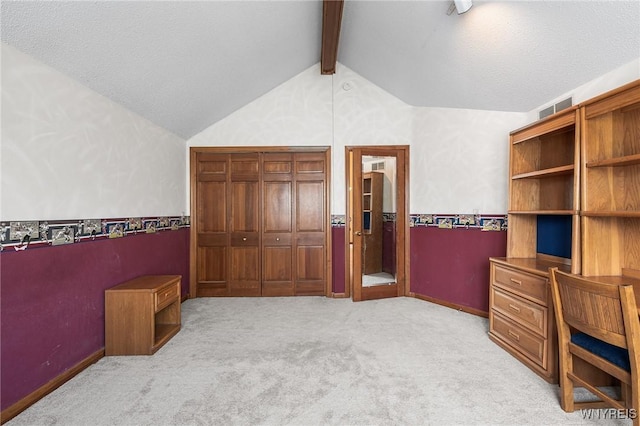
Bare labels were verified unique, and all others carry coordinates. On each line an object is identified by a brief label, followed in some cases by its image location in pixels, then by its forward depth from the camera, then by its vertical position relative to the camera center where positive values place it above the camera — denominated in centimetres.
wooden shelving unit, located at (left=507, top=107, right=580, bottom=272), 264 +28
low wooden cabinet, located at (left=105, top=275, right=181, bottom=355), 261 -94
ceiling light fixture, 229 +159
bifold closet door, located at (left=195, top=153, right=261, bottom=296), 441 -19
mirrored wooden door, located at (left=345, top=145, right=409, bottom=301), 425 -17
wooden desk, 193 -48
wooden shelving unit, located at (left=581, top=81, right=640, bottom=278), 212 +12
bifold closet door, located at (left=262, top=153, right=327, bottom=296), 441 -20
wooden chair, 145 -65
